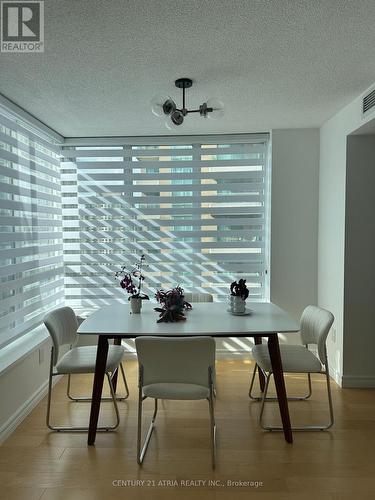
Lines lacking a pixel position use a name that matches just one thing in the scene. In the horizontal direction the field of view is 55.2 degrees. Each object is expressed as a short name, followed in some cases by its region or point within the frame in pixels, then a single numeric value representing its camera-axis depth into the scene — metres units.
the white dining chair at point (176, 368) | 1.98
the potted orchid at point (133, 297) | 2.85
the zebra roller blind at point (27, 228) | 2.87
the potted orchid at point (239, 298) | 2.78
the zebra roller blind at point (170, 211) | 3.94
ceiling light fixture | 2.23
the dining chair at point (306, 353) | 2.49
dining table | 2.33
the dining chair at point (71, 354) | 2.55
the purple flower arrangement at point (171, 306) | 2.63
